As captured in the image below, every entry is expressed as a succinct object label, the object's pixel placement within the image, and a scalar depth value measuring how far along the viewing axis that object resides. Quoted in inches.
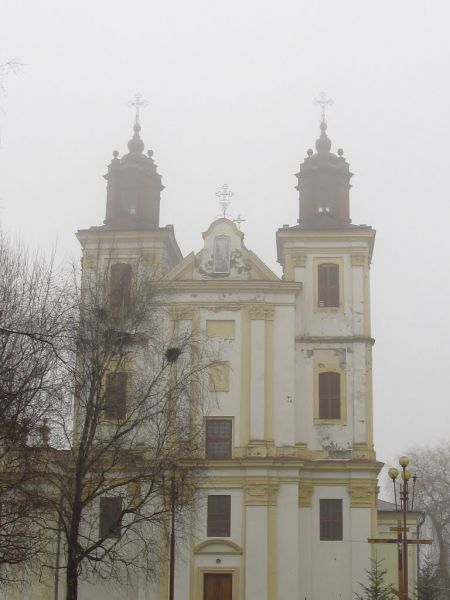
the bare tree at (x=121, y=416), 1115.3
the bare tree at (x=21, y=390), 856.3
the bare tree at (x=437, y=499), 2561.0
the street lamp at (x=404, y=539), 1088.8
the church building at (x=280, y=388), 1517.0
